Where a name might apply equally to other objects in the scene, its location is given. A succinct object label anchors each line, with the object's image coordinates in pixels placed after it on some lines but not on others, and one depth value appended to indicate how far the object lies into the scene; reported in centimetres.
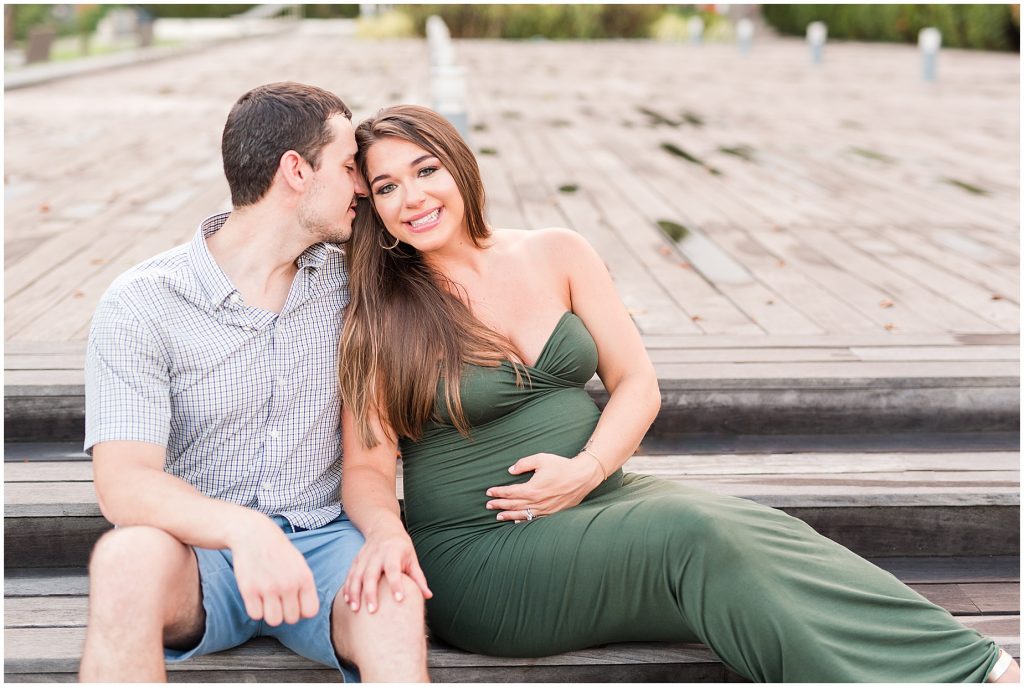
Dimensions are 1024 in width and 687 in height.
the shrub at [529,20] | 2441
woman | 190
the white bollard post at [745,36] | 2089
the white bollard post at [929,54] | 1428
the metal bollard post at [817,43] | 1822
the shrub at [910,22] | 1931
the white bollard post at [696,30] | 2331
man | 179
